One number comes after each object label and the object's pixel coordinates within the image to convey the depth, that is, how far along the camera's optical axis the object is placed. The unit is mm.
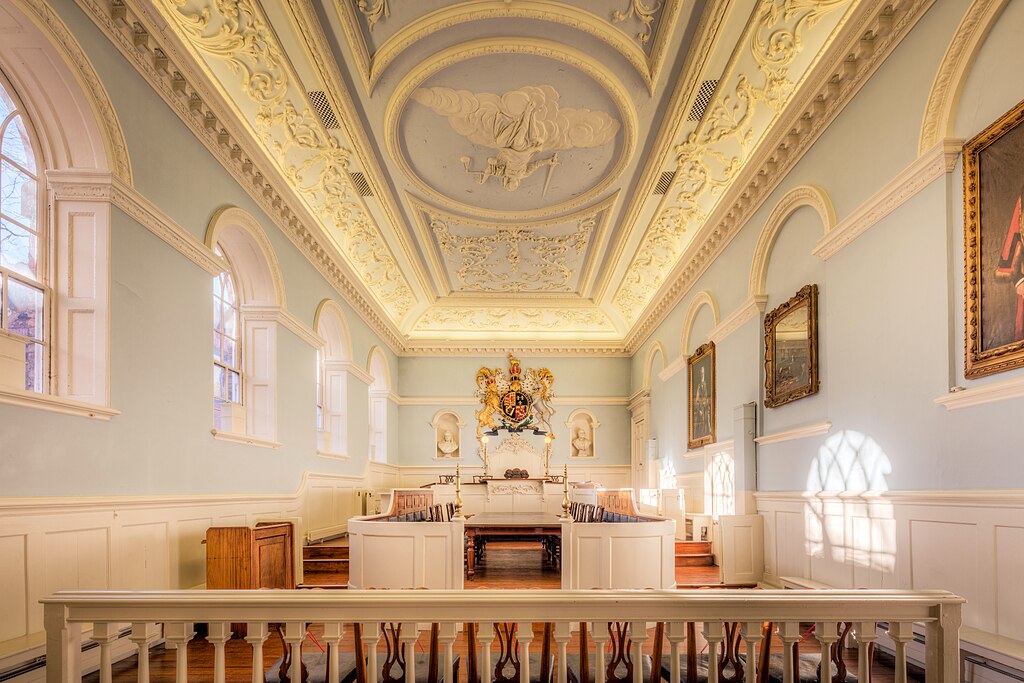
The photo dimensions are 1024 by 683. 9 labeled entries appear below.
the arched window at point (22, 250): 4845
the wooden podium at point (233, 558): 6523
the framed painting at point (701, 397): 11289
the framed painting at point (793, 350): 7281
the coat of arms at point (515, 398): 17703
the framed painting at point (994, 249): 4184
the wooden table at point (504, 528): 9148
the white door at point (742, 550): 8320
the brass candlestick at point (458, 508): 7620
